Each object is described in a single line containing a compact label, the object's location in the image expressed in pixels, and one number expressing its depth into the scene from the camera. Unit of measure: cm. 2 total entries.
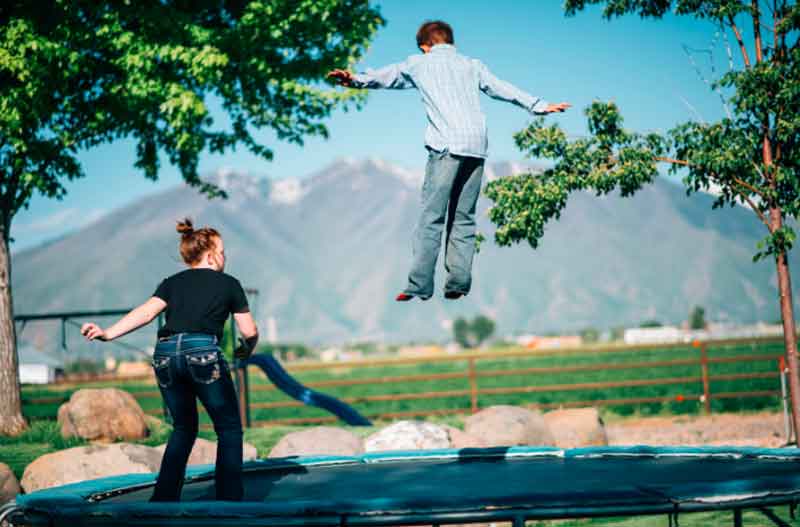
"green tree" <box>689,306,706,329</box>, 12912
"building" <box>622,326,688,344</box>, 12704
